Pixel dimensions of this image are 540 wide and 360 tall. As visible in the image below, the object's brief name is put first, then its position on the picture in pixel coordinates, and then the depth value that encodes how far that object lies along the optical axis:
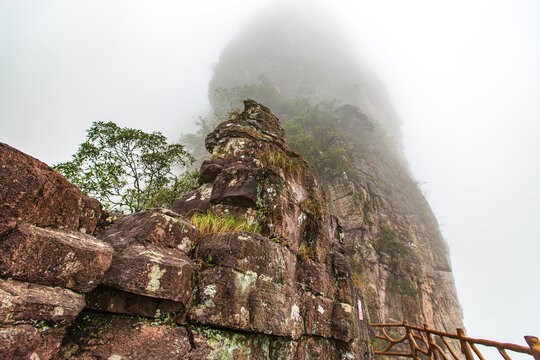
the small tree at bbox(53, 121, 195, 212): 6.62
